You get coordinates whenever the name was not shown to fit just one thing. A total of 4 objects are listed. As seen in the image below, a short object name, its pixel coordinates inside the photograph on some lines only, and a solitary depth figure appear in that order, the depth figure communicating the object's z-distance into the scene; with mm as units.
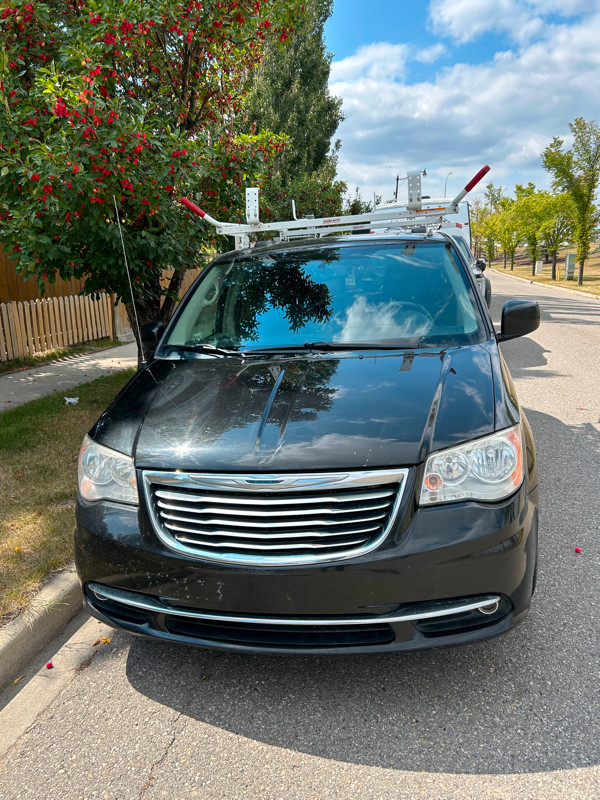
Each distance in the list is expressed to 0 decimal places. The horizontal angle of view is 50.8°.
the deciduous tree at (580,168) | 29609
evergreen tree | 23234
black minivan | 2238
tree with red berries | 4906
